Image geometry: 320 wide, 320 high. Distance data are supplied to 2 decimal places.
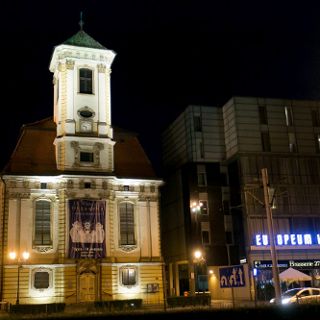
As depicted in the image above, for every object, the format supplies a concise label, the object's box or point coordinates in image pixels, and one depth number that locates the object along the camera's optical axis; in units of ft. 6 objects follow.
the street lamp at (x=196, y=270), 195.79
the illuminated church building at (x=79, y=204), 157.48
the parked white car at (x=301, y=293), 114.95
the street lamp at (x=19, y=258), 148.03
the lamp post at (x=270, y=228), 92.21
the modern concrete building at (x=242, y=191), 186.80
